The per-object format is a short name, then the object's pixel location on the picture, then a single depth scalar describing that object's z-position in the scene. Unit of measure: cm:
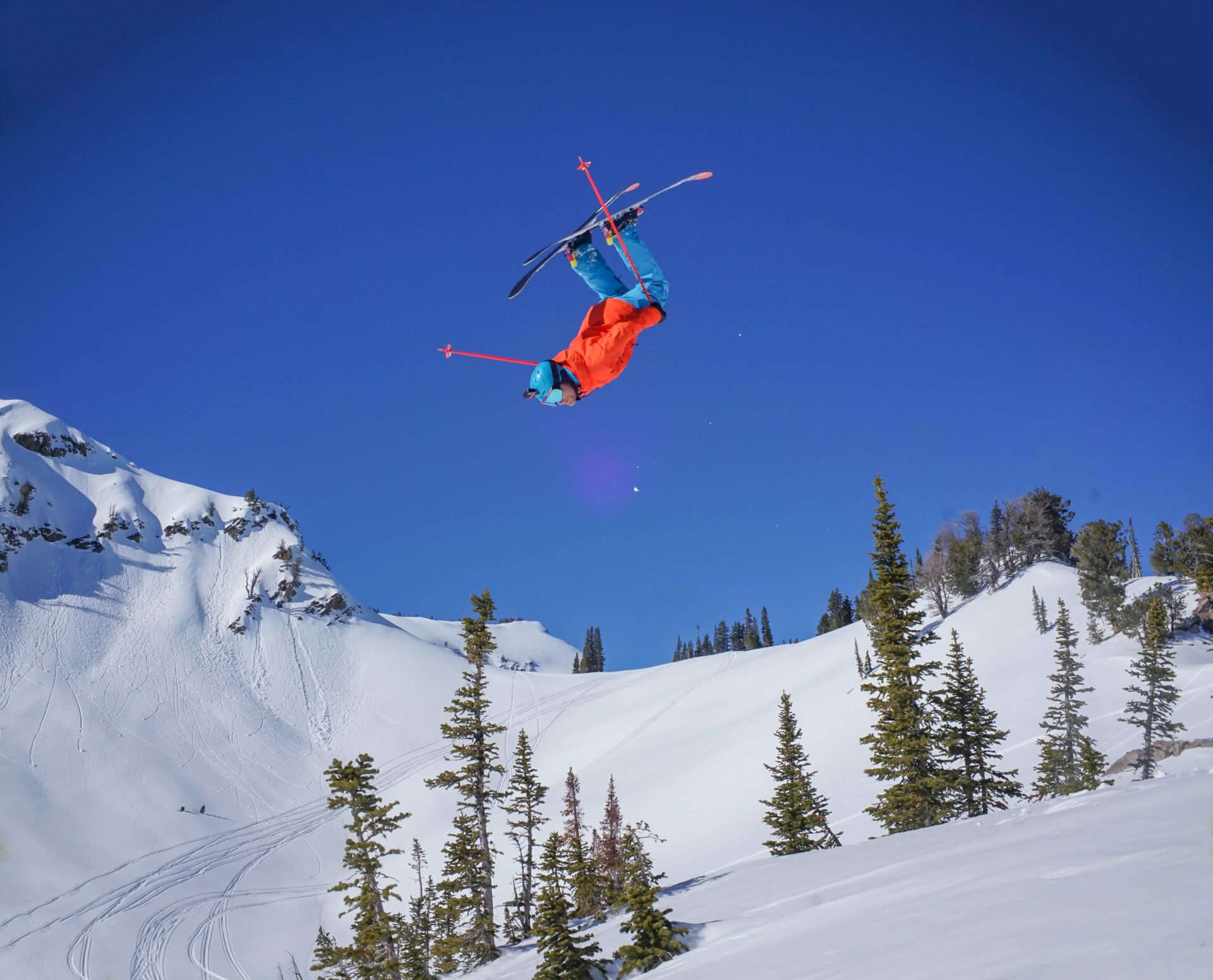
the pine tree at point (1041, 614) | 5331
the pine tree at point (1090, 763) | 2525
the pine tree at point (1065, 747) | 2666
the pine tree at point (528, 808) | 2391
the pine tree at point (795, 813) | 2331
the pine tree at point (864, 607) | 7212
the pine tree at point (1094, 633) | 4894
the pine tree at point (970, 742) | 1934
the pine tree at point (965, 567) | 7088
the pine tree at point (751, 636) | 10850
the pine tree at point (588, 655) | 11462
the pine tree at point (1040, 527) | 7138
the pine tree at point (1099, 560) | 5394
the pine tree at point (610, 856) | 2177
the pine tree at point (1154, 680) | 2616
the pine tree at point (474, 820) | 1959
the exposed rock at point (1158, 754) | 2736
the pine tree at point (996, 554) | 6975
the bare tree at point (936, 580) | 7031
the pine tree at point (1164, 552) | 6034
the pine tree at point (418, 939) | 1869
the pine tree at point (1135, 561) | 7300
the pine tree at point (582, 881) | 1972
